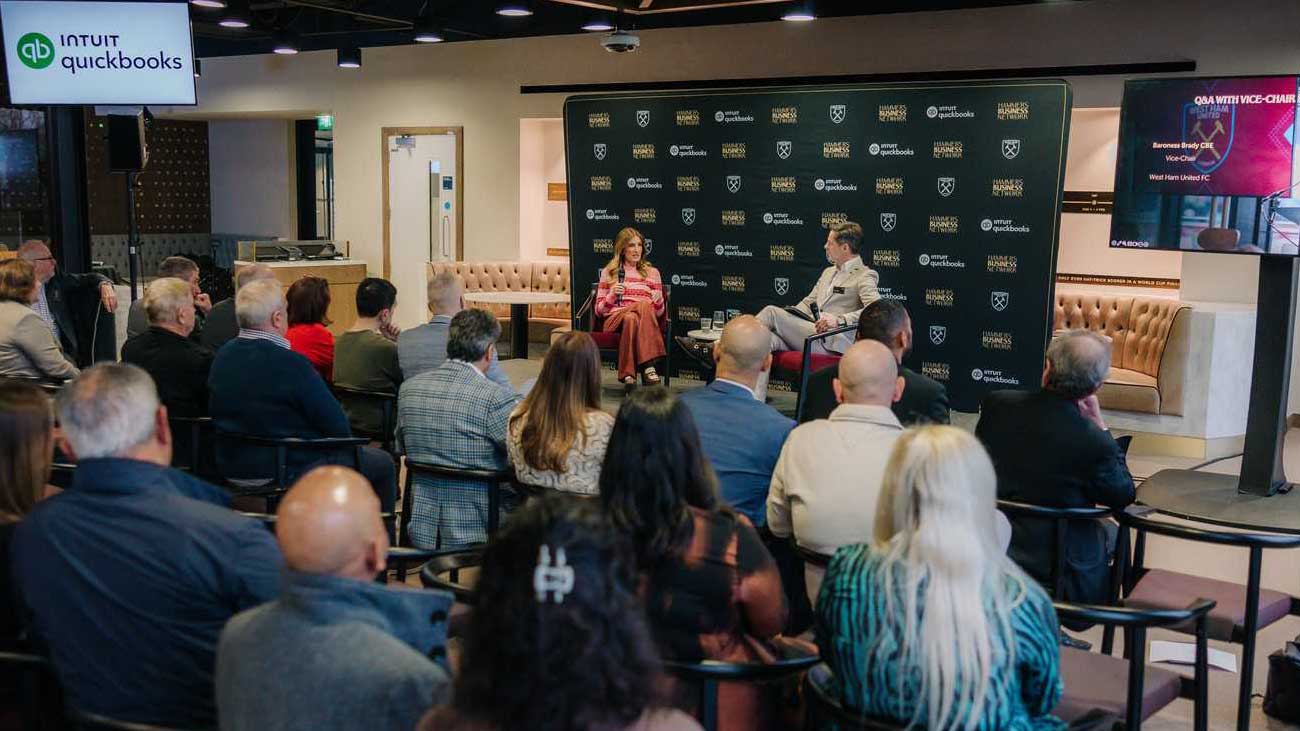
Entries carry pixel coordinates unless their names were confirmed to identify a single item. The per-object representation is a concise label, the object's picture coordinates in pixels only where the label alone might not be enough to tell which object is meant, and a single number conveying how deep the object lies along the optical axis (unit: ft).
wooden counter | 40.60
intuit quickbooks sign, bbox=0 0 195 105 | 17.56
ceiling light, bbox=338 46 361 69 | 39.42
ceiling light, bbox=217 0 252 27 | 37.58
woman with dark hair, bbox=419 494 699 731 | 4.73
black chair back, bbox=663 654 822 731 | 7.37
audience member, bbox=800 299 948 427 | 14.21
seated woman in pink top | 27.89
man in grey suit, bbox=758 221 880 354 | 25.16
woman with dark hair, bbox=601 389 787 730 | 7.48
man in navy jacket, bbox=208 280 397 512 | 13.62
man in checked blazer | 12.71
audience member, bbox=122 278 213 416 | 14.52
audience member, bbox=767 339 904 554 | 9.82
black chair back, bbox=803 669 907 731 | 6.78
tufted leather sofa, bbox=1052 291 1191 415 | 25.22
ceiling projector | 30.45
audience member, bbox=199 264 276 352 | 18.38
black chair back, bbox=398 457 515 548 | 12.03
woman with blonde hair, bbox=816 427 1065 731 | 6.50
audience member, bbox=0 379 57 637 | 8.12
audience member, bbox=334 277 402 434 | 16.87
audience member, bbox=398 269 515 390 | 16.78
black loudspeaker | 21.01
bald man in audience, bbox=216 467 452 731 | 5.50
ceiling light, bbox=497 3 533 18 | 29.07
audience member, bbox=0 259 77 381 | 16.21
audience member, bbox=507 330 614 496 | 11.44
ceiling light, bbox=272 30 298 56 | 40.24
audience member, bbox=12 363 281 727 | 7.07
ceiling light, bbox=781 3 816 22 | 28.40
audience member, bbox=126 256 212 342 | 19.63
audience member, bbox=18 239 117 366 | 19.84
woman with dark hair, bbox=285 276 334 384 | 17.40
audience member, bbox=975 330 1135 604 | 11.59
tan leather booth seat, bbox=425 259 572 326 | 37.66
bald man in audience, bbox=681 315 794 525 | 11.50
